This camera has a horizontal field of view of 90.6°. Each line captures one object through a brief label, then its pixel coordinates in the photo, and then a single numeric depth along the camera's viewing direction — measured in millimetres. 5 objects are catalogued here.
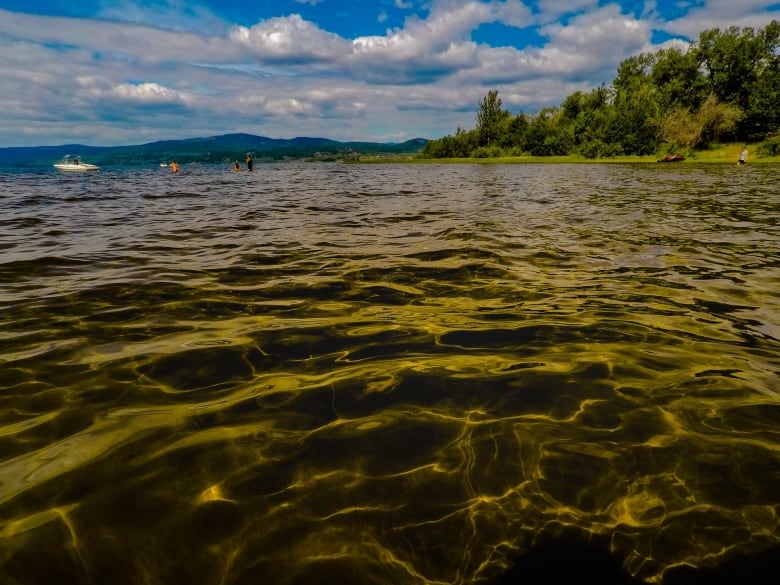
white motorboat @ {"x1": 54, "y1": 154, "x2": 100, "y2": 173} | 63438
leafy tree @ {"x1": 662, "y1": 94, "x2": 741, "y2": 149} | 60906
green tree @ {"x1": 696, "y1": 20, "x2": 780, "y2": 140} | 62281
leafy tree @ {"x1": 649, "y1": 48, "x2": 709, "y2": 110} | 69625
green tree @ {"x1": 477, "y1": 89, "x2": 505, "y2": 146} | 104688
